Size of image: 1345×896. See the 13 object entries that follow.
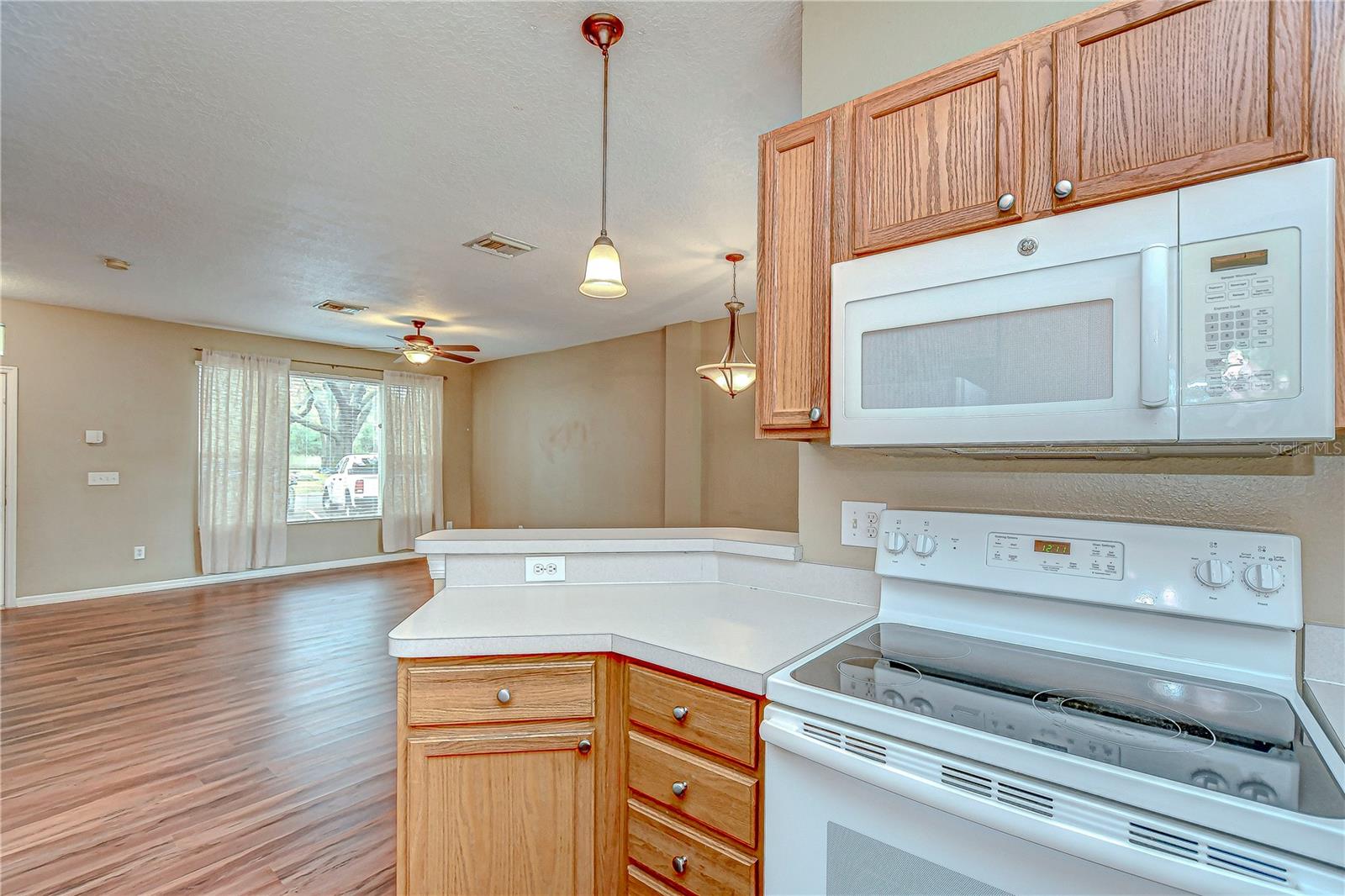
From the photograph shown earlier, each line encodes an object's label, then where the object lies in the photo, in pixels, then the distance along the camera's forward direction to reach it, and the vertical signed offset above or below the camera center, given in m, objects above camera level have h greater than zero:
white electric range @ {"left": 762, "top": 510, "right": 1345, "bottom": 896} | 0.76 -0.42
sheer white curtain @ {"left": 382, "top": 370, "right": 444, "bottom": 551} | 7.46 -0.11
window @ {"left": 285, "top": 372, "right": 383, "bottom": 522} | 6.82 +0.01
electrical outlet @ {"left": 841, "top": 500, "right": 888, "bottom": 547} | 1.68 -0.20
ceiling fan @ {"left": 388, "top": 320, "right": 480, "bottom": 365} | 5.21 +0.87
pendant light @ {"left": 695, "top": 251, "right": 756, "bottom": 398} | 4.24 +0.56
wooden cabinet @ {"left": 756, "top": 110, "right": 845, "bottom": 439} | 1.49 +0.44
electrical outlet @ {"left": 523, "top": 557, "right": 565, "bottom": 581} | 1.94 -0.38
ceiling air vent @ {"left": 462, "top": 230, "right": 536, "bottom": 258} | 3.72 +1.29
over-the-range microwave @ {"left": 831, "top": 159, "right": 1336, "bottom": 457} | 0.94 +0.22
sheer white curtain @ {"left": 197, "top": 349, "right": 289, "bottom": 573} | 6.12 -0.14
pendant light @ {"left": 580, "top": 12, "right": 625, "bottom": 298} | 2.12 +0.62
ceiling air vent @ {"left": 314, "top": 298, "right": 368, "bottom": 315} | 5.21 +1.23
